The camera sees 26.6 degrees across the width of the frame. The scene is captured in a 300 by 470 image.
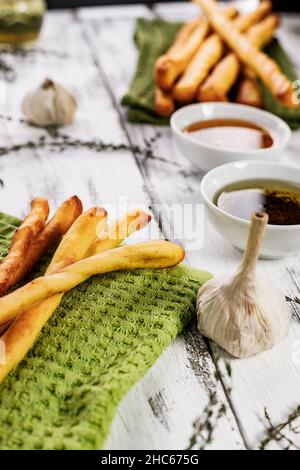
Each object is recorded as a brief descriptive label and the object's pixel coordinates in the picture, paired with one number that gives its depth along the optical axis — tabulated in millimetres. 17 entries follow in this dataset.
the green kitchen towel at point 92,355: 653
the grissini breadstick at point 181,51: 1443
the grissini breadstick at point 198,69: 1425
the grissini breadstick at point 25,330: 705
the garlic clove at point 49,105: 1356
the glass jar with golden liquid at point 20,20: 1669
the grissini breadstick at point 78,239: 836
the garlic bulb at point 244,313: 760
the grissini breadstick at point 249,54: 1371
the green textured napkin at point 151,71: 1445
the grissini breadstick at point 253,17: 1723
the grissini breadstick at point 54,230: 890
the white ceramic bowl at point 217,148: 1155
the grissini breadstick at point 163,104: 1424
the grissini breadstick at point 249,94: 1481
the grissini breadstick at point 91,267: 731
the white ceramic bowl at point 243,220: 909
